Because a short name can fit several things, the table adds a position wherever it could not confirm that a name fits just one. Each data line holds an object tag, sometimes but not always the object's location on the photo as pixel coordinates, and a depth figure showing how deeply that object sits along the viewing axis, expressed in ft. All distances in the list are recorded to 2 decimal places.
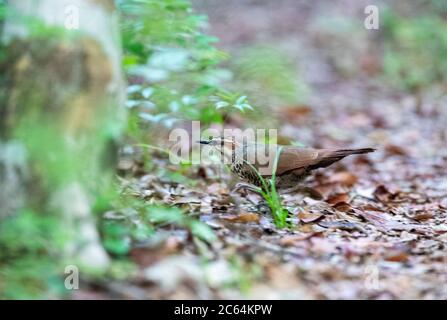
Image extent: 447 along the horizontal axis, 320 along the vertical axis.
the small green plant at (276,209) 12.51
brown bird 14.06
